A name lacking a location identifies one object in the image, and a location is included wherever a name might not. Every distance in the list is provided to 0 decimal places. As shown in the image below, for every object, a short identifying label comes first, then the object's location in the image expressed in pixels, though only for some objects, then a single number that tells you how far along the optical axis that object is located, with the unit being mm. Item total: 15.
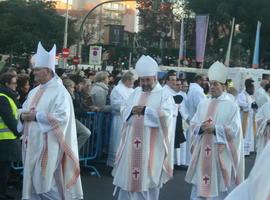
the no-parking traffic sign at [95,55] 18447
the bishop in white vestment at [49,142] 5319
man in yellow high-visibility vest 5957
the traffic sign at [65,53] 24699
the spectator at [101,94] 8665
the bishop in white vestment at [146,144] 5990
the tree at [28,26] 32692
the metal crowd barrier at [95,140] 8169
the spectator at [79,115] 7220
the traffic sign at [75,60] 24162
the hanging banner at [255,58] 23328
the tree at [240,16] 34805
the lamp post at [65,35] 31162
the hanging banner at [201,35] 19807
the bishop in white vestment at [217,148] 6045
